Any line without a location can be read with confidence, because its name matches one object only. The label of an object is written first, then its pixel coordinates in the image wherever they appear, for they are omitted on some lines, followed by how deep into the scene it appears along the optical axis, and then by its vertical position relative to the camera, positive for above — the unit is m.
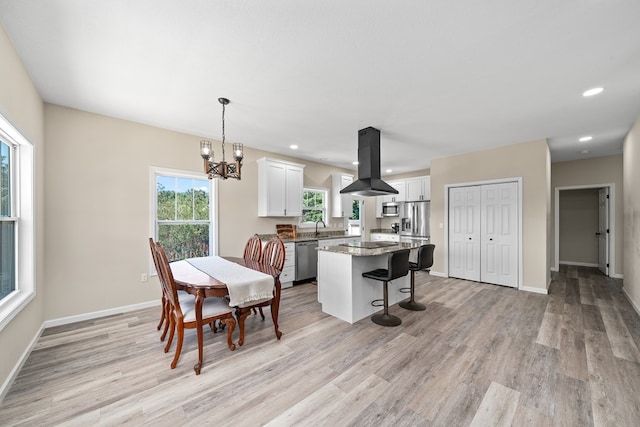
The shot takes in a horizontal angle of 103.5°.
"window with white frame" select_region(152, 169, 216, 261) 3.80 -0.02
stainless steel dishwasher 4.89 -0.94
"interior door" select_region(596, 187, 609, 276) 5.43 -0.39
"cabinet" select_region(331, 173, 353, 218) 6.27 +0.37
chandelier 2.71 +0.53
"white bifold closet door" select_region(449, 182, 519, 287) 4.58 -0.40
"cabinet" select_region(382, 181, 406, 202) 6.79 +0.64
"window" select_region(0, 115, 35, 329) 2.18 -0.08
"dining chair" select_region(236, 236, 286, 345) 2.55 -0.80
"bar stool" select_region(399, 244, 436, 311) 3.48 -0.73
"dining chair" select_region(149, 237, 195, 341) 2.49 -0.96
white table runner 2.27 -0.64
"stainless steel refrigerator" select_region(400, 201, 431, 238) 6.17 -0.18
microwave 7.04 +0.11
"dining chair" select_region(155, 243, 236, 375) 2.18 -0.90
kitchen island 3.11 -0.89
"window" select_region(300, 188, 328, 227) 5.84 +0.16
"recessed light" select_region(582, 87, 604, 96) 2.64 +1.29
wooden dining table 2.18 -0.65
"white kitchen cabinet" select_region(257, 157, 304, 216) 4.75 +0.50
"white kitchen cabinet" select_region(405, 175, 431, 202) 6.32 +0.62
